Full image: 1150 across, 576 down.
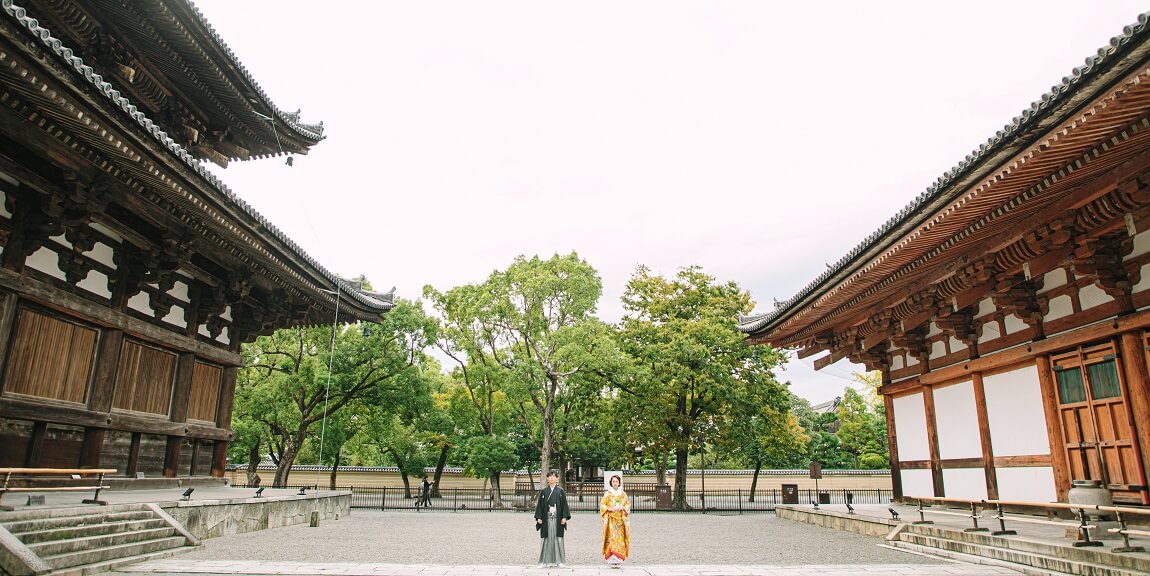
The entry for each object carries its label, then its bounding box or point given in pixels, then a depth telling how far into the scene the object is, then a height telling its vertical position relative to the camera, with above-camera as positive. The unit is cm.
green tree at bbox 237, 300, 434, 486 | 2417 +240
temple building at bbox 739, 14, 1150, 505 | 676 +250
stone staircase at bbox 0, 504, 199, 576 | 655 -127
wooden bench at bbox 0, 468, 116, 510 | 727 -51
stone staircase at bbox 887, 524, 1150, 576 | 702 -148
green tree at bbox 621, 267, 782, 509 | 2516 +324
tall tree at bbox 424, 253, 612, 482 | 2514 +486
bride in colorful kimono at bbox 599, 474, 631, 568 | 926 -129
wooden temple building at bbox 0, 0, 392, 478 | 799 +343
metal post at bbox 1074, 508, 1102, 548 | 765 -110
